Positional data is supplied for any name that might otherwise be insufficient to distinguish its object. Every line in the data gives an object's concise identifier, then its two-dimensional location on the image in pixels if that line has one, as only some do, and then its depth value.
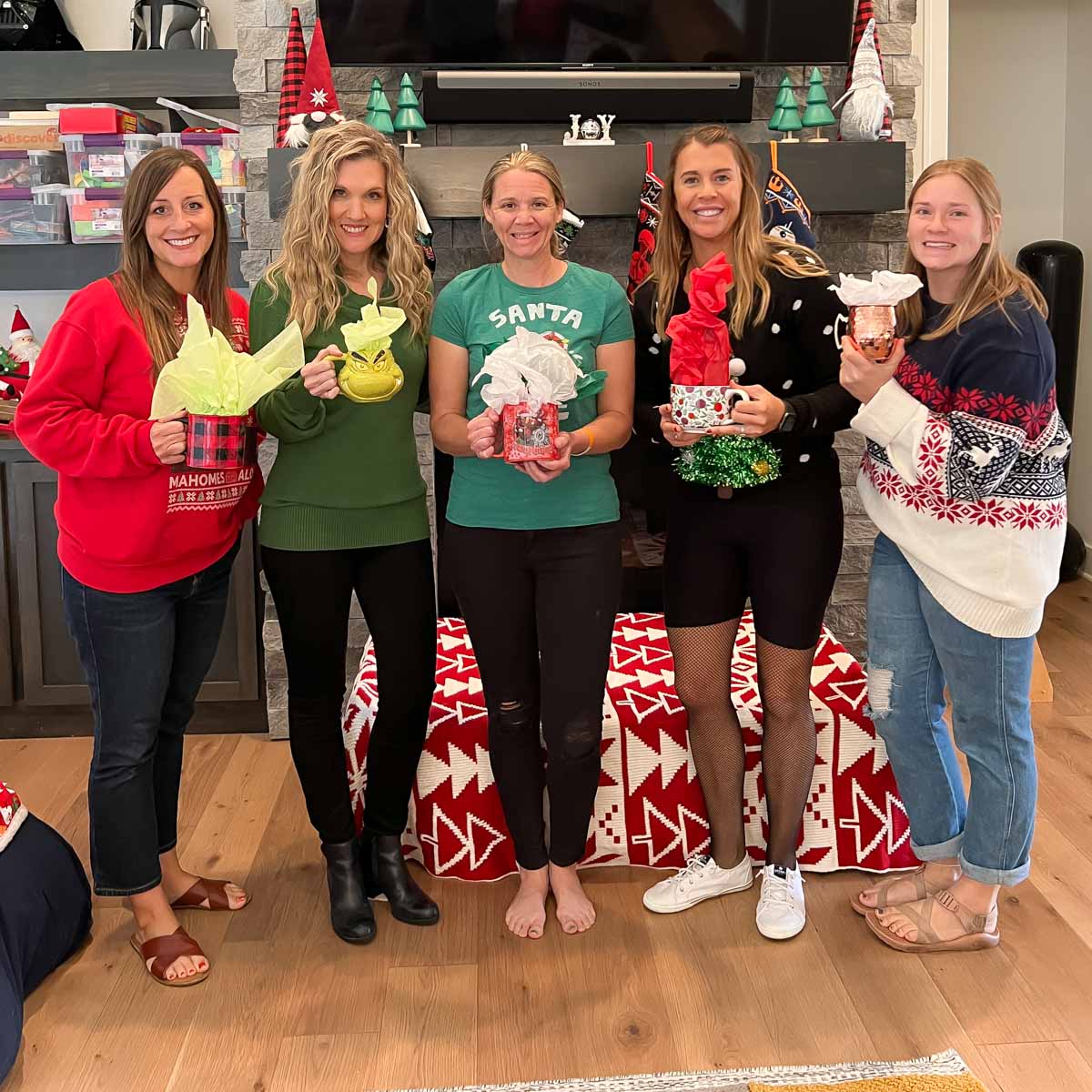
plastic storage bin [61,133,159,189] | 3.23
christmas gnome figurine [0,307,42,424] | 3.31
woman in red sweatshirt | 1.86
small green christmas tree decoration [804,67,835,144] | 2.98
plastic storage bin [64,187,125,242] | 3.29
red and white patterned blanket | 2.41
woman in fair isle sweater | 1.85
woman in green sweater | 1.92
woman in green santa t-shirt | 1.95
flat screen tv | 3.00
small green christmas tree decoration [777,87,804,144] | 3.00
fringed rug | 1.74
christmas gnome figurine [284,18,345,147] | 2.90
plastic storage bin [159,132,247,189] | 3.24
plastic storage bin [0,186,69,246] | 3.32
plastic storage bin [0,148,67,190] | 3.28
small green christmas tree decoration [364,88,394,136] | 2.94
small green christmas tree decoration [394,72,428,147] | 2.94
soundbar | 3.01
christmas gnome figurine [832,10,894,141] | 3.00
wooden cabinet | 3.16
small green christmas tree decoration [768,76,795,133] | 3.01
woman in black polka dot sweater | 1.96
